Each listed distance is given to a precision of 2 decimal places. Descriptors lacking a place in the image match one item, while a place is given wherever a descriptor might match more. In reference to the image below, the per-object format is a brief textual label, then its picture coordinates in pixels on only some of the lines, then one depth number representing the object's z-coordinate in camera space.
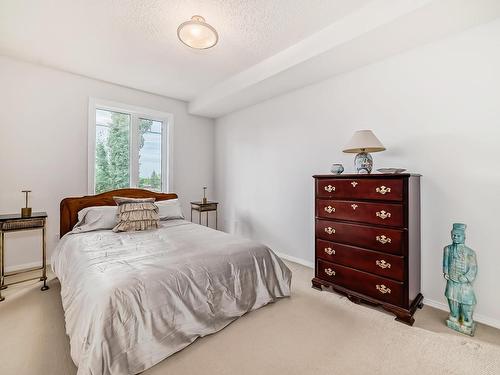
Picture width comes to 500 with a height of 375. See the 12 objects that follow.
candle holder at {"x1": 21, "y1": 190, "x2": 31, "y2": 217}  2.64
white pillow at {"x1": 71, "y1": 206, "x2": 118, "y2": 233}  2.86
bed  1.41
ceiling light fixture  2.03
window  3.68
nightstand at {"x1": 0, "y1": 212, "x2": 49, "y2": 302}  2.47
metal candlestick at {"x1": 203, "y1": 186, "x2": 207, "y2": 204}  4.37
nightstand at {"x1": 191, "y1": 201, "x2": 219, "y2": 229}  4.26
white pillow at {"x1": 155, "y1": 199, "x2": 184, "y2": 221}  3.34
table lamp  2.30
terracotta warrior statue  1.90
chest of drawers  2.05
